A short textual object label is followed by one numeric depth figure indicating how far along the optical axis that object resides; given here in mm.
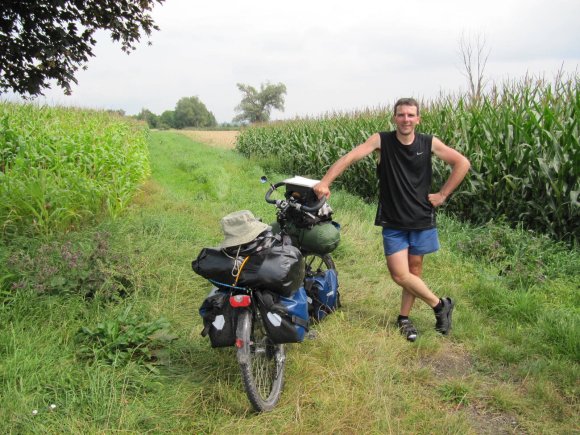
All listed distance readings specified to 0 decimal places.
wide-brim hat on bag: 2727
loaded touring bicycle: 2667
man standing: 3391
